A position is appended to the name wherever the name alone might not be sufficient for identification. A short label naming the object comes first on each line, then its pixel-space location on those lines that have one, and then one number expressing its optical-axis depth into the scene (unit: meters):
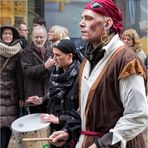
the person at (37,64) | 5.41
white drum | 3.74
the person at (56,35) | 5.73
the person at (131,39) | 7.48
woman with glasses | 5.55
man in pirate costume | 2.42
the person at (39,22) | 6.88
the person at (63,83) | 3.89
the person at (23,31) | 7.18
